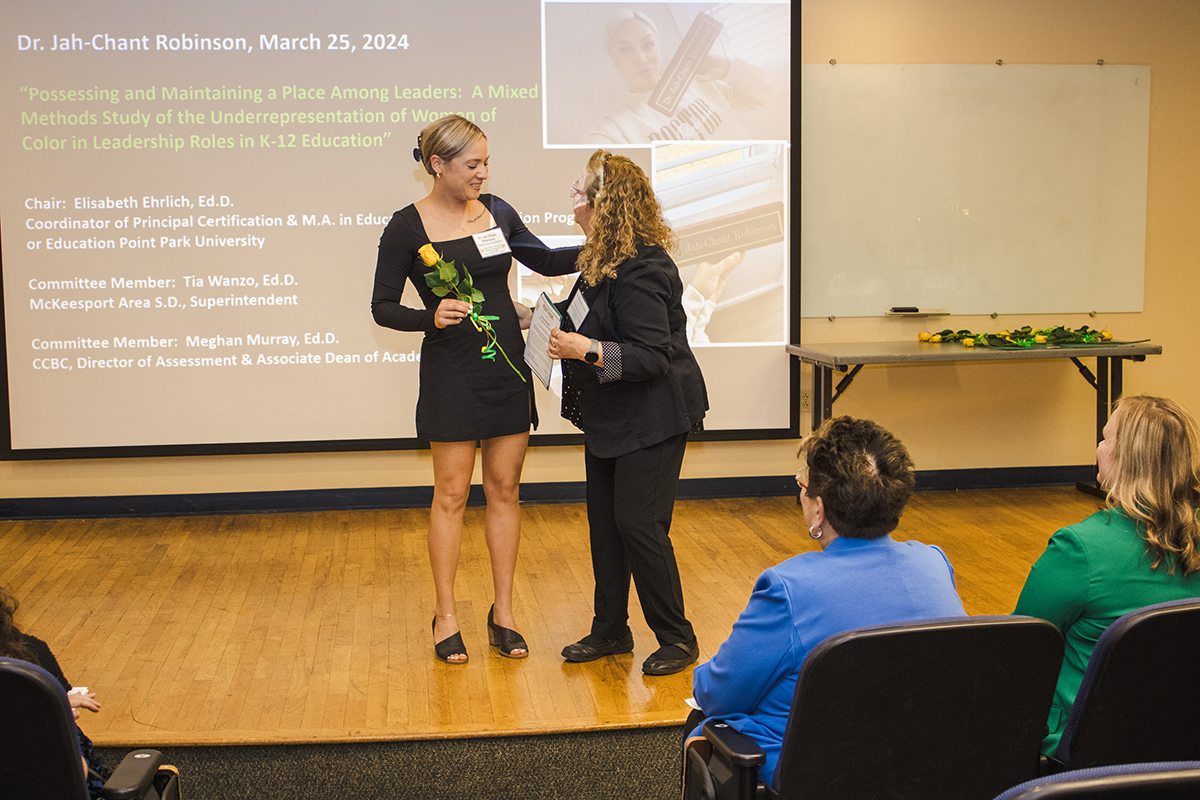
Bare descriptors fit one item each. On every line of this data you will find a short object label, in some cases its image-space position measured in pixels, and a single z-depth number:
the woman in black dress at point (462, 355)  2.94
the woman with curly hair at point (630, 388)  2.73
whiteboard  5.32
